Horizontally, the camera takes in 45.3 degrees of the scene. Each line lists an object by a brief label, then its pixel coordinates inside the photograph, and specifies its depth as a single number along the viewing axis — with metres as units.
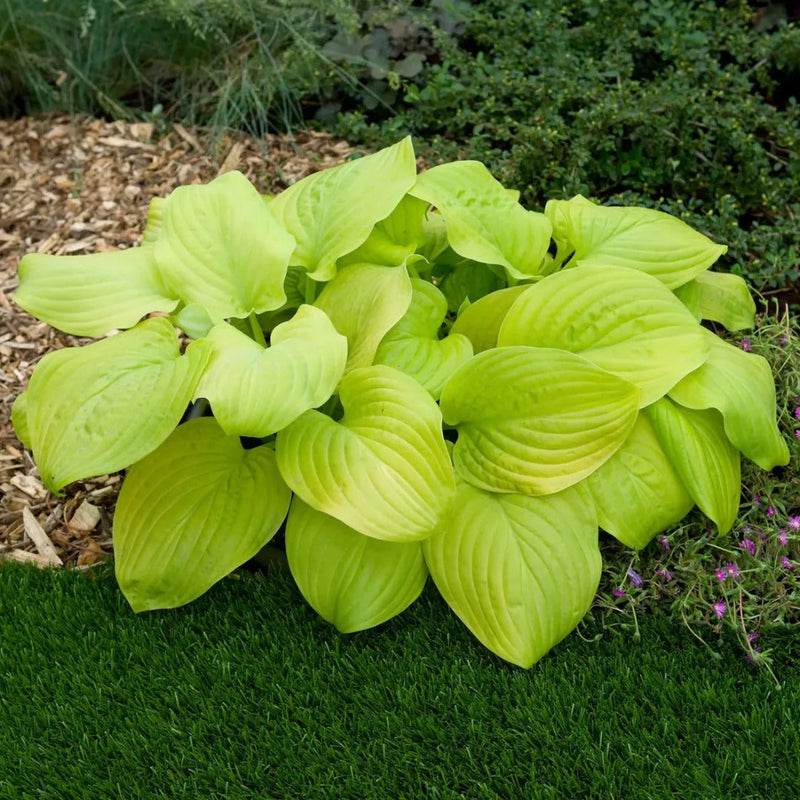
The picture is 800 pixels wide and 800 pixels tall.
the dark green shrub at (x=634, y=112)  3.06
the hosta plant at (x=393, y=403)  1.87
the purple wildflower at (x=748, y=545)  2.04
